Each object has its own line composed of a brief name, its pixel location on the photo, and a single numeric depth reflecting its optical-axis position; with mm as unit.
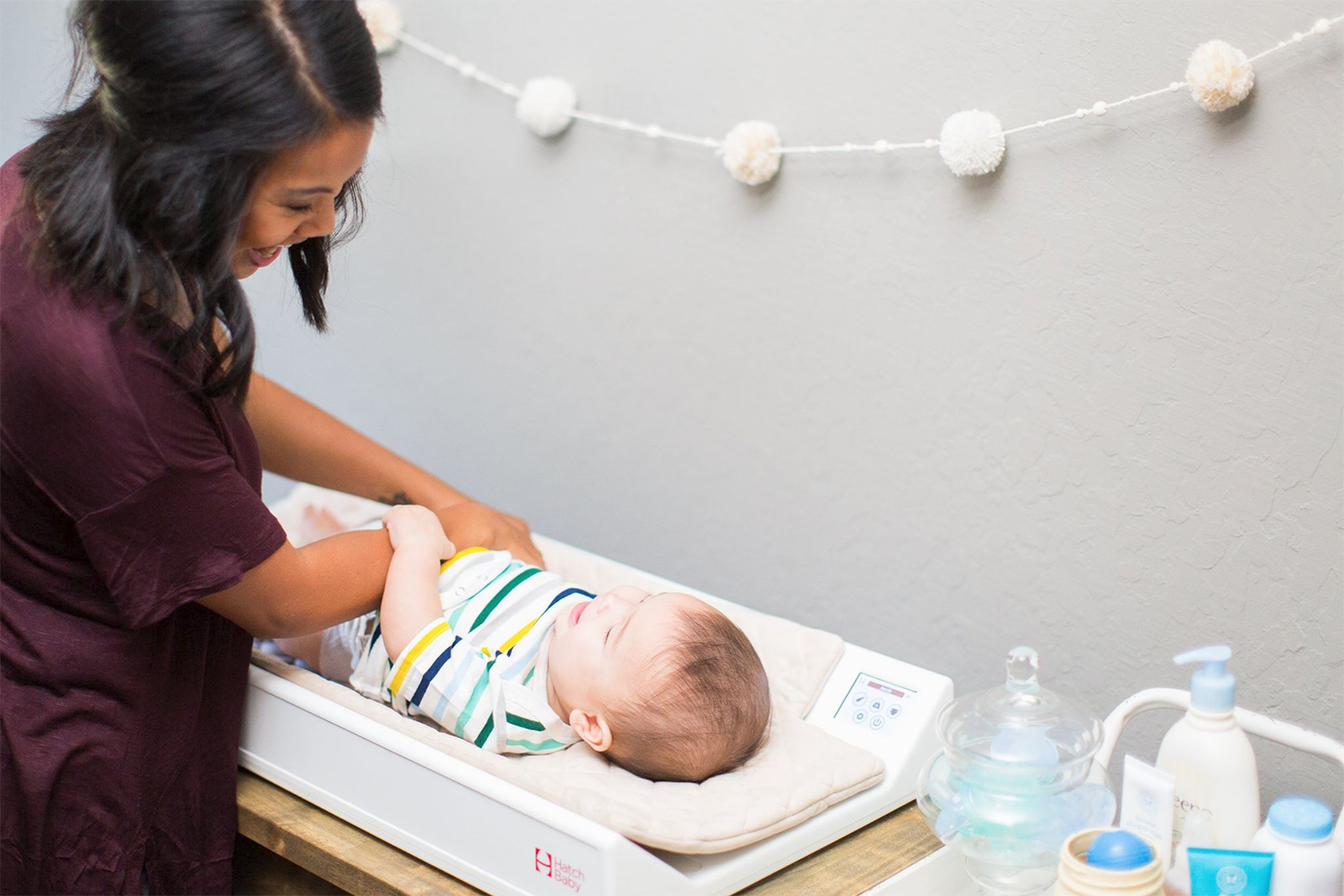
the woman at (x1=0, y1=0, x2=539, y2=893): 957
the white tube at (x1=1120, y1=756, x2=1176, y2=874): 937
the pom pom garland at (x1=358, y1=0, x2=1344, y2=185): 1170
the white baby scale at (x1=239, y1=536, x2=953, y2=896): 1008
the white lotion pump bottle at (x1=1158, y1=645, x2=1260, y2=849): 932
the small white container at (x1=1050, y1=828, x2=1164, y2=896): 877
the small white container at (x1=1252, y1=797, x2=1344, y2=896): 874
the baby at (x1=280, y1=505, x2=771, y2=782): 1152
